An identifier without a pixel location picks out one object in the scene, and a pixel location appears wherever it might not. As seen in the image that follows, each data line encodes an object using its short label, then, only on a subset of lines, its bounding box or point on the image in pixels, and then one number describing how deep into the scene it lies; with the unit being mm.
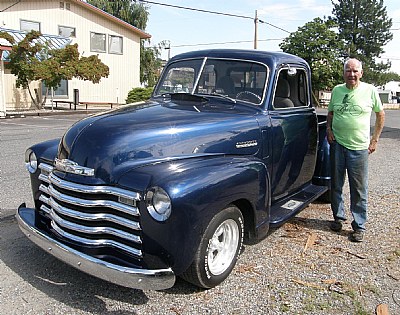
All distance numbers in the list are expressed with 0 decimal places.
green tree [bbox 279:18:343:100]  35781
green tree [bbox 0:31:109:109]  19078
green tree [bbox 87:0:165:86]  36094
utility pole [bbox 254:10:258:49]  27028
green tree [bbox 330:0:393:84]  50844
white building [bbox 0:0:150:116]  22703
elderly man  4441
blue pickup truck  2814
